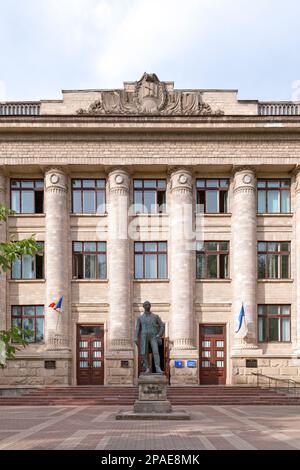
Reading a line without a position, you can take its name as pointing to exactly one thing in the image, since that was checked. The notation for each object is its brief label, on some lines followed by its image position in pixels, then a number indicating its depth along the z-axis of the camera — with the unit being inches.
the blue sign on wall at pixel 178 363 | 1418.6
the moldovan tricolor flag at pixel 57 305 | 1429.6
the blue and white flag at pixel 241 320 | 1421.8
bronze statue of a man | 929.5
